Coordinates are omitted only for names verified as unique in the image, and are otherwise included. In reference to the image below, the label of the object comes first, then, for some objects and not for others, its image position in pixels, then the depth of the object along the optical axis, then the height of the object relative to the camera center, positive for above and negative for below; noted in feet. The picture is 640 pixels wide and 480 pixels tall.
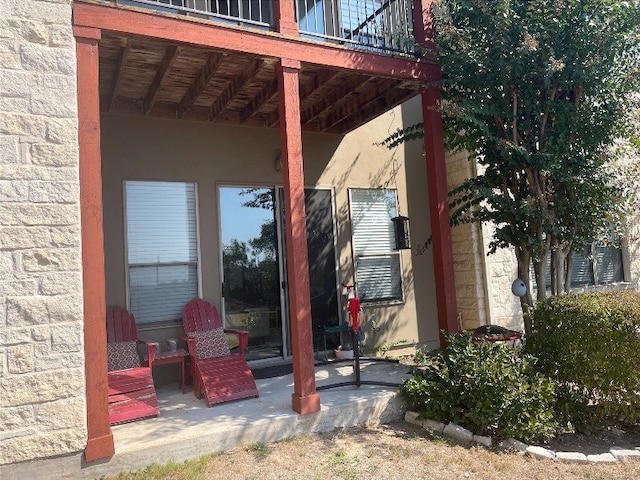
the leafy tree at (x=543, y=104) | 14.57 +5.09
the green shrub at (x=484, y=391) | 11.73 -3.31
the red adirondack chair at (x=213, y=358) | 13.88 -2.49
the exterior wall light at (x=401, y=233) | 19.33 +1.53
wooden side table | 15.01 -2.42
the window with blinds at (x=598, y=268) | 24.75 -0.55
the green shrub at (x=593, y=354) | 12.00 -2.52
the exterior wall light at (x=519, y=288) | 15.98 -0.85
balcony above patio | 11.83 +6.59
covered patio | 10.52 +6.11
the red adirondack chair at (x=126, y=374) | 12.35 -2.52
